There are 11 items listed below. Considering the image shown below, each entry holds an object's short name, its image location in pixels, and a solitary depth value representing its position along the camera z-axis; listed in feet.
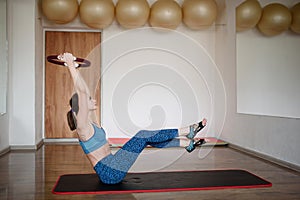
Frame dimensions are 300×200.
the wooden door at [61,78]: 18.24
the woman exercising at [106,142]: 8.44
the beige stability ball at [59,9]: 14.85
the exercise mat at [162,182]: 8.59
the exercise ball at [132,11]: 15.47
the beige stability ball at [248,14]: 14.16
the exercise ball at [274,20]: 12.64
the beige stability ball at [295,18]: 12.09
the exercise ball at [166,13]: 15.81
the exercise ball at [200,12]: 15.78
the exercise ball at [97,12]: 15.26
